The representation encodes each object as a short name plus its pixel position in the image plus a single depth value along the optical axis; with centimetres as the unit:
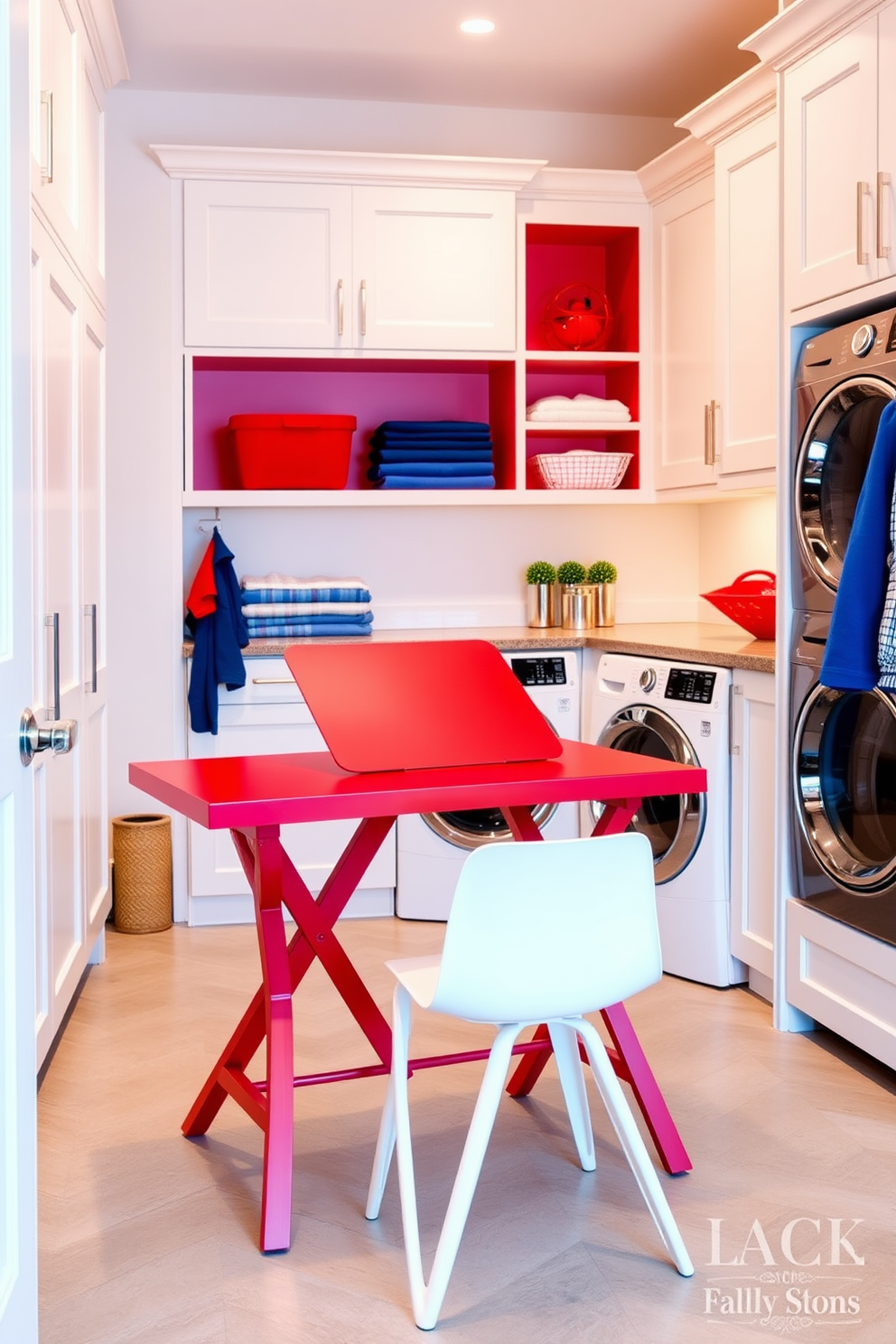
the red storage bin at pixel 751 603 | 372
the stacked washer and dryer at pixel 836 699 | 273
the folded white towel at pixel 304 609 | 413
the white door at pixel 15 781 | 144
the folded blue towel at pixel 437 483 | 430
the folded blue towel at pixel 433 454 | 430
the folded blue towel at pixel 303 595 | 414
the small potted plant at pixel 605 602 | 461
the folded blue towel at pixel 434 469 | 429
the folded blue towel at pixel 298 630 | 415
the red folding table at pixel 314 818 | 204
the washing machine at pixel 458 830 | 411
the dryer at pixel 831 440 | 272
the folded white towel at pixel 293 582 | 418
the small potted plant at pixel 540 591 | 459
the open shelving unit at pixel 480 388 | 432
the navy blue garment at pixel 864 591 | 252
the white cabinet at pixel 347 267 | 408
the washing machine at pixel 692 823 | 347
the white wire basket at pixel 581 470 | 437
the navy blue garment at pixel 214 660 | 396
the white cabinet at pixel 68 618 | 268
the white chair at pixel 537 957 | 183
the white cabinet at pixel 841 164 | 263
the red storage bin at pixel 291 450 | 419
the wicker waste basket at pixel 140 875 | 407
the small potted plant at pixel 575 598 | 453
